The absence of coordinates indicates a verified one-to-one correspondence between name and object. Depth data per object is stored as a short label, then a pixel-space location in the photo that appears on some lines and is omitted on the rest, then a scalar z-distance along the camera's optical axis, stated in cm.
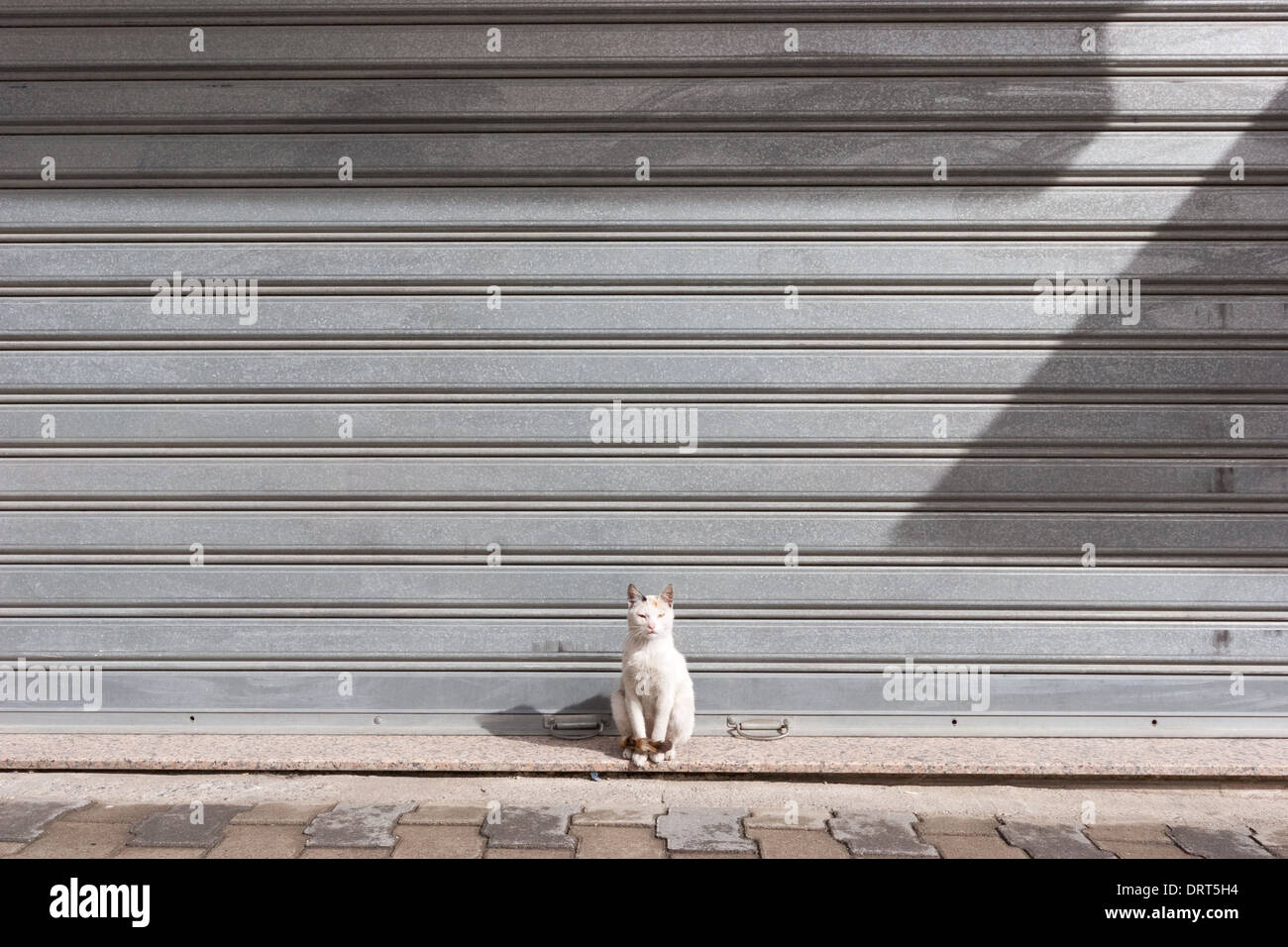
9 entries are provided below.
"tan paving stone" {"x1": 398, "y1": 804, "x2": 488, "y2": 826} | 420
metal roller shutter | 517
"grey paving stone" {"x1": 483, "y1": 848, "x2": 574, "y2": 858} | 386
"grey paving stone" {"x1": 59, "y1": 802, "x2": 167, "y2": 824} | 423
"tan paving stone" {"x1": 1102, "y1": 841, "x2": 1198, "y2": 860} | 392
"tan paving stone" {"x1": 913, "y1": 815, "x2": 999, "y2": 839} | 417
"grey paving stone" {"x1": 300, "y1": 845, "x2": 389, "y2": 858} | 385
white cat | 460
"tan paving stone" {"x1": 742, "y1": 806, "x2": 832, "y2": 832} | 420
